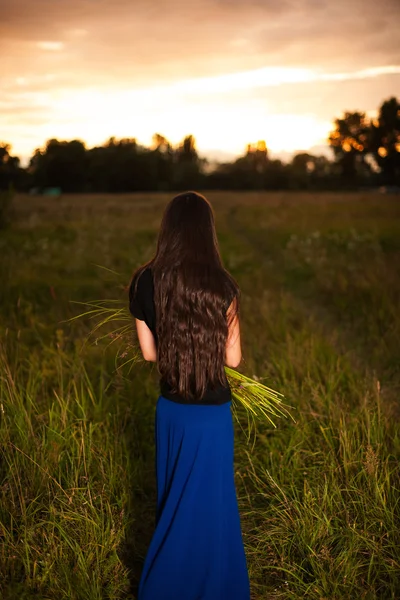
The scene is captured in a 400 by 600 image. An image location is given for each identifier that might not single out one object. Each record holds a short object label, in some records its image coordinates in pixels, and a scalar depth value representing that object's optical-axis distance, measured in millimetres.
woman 2381
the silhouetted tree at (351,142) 82188
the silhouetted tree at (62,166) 68062
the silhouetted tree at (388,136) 68238
